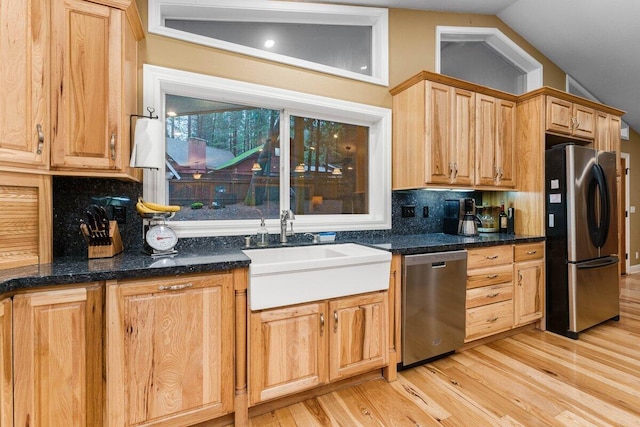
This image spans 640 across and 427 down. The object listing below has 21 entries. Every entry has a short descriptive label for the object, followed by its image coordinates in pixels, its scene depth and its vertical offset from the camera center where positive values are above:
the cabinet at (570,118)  2.94 +0.97
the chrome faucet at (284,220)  2.32 -0.04
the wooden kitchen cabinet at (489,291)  2.47 -0.66
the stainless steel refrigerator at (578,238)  2.75 -0.23
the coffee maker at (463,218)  2.91 -0.04
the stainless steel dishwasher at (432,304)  2.14 -0.66
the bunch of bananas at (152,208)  1.74 +0.05
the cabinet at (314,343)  1.67 -0.77
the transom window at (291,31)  2.20 +1.51
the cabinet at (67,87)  1.37 +0.64
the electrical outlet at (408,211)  2.93 +0.03
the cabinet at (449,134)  2.56 +0.73
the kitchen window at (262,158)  2.19 +0.49
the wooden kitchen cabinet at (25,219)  1.41 -0.01
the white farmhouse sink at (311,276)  1.63 -0.36
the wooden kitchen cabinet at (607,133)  3.31 +0.91
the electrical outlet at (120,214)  1.90 +0.01
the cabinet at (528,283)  2.75 -0.64
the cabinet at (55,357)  1.20 -0.59
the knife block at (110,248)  1.67 -0.18
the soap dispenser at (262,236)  2.24 -0.16
